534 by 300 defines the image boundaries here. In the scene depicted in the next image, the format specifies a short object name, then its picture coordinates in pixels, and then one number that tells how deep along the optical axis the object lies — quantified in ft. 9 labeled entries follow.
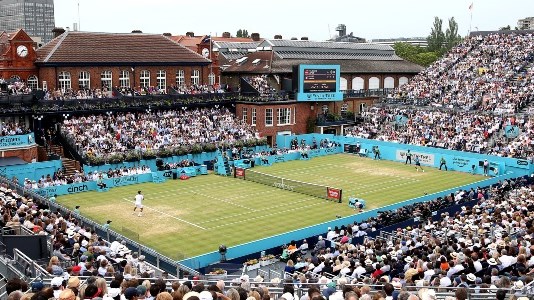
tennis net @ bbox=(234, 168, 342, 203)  117.91
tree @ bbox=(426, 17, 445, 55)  369.30
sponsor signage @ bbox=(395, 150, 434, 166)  155.53
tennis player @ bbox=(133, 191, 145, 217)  106.42
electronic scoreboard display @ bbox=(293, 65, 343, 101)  188.85
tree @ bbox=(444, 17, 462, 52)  365.81
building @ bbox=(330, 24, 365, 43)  345.02
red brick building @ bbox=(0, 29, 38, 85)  157.07
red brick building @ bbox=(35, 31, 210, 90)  165.07
